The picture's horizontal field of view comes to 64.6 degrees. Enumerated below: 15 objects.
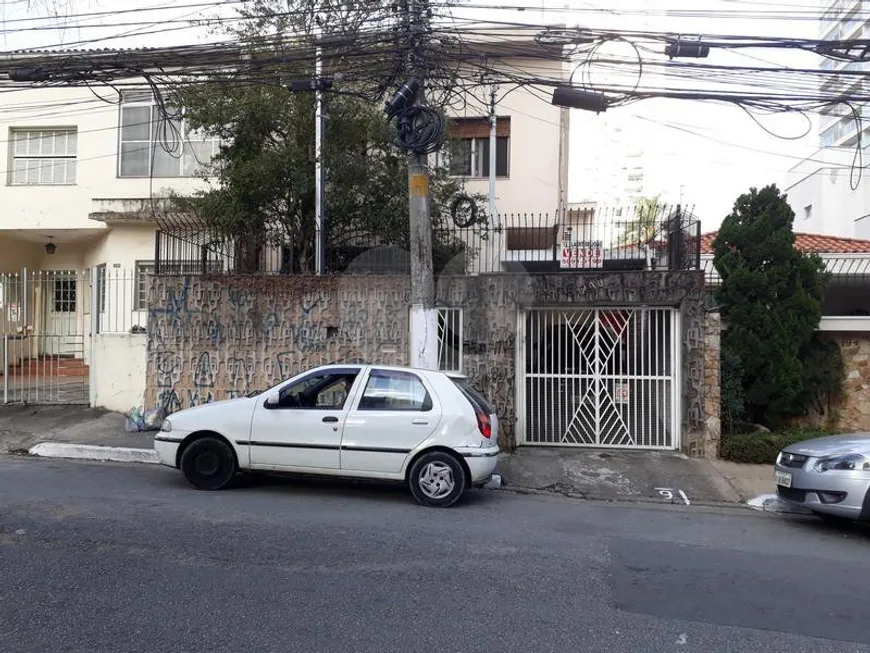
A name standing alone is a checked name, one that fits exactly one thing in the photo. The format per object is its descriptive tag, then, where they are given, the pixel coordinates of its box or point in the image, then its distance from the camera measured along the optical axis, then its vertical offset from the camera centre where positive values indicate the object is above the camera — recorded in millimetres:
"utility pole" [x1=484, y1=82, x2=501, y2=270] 12023 +2768
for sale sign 10734 +1288
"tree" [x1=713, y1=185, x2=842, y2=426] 10211 +390
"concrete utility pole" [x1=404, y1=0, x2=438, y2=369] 9023 +971
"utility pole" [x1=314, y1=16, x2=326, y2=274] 10875 +2577
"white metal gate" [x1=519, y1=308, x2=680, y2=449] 10305 -640
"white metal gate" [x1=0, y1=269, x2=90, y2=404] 12227 -314
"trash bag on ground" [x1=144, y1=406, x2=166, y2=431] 10758 -1315
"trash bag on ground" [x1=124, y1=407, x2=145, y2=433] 10680 -1338
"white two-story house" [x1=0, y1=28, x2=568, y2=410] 15219 +3899
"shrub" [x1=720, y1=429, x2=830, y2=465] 9719 -1538
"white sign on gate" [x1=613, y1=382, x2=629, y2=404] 10305 -828
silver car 6406 -1332
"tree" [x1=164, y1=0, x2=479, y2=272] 10875 +2970
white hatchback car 7137 -1009
